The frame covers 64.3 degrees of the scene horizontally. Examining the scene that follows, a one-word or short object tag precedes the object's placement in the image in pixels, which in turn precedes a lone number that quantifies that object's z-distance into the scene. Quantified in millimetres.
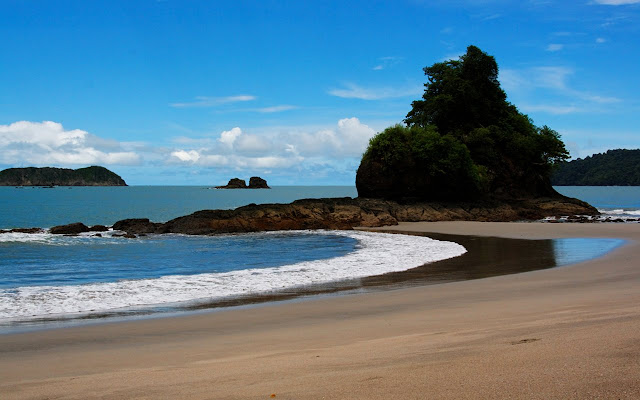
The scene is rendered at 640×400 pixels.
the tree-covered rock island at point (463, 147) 45844
